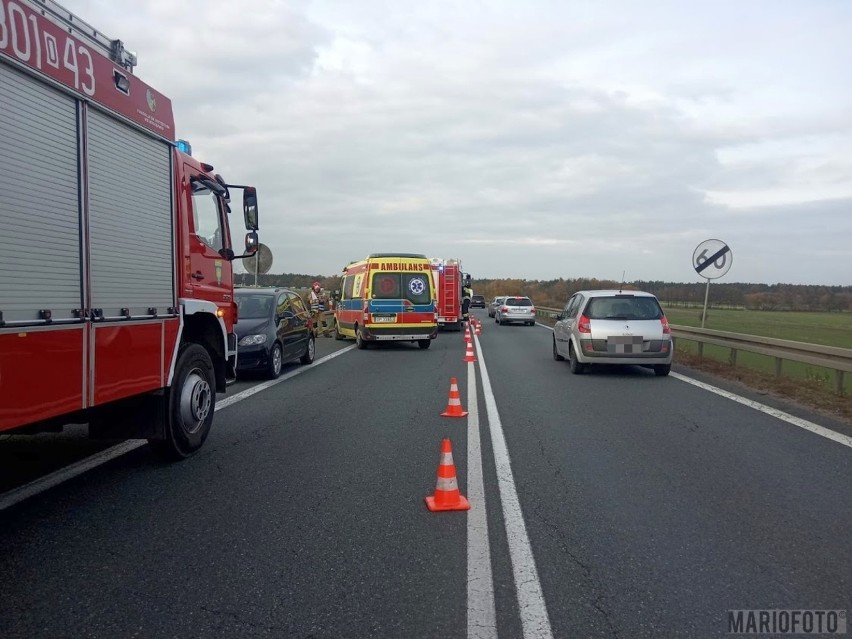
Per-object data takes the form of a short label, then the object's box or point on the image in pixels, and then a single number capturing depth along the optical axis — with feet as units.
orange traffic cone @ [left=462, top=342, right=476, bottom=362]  52.26
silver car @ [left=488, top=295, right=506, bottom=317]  148.97
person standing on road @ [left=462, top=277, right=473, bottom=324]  109.40
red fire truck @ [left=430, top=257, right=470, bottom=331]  95.20
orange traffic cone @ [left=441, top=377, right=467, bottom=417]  29.73
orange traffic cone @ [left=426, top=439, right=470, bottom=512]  17.06
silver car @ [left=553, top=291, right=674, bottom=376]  42.42
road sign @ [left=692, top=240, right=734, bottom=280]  49.08
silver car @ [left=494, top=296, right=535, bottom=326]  123.24
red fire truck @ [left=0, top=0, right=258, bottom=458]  13.23
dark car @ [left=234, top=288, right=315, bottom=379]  41.11
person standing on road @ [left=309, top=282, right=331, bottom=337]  79.11
